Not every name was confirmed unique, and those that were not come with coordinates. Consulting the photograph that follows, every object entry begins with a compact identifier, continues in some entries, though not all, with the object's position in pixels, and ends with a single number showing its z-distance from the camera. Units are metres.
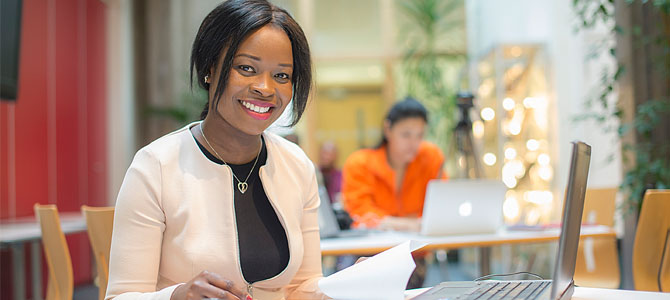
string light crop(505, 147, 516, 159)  5.62
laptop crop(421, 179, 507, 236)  2.66
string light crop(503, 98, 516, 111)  5.64
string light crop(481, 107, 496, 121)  5.89
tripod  3.38
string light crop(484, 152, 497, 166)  5.91
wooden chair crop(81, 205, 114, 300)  2.30
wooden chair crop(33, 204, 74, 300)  2.44
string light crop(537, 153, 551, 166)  5.50
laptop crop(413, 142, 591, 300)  0.94
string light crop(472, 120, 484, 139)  6.16
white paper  1.10
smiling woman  1.30
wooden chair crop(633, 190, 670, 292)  2.26
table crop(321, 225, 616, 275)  2.57
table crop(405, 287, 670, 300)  1.21
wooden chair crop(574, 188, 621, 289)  3.07
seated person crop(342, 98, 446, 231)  3.46
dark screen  3.58
